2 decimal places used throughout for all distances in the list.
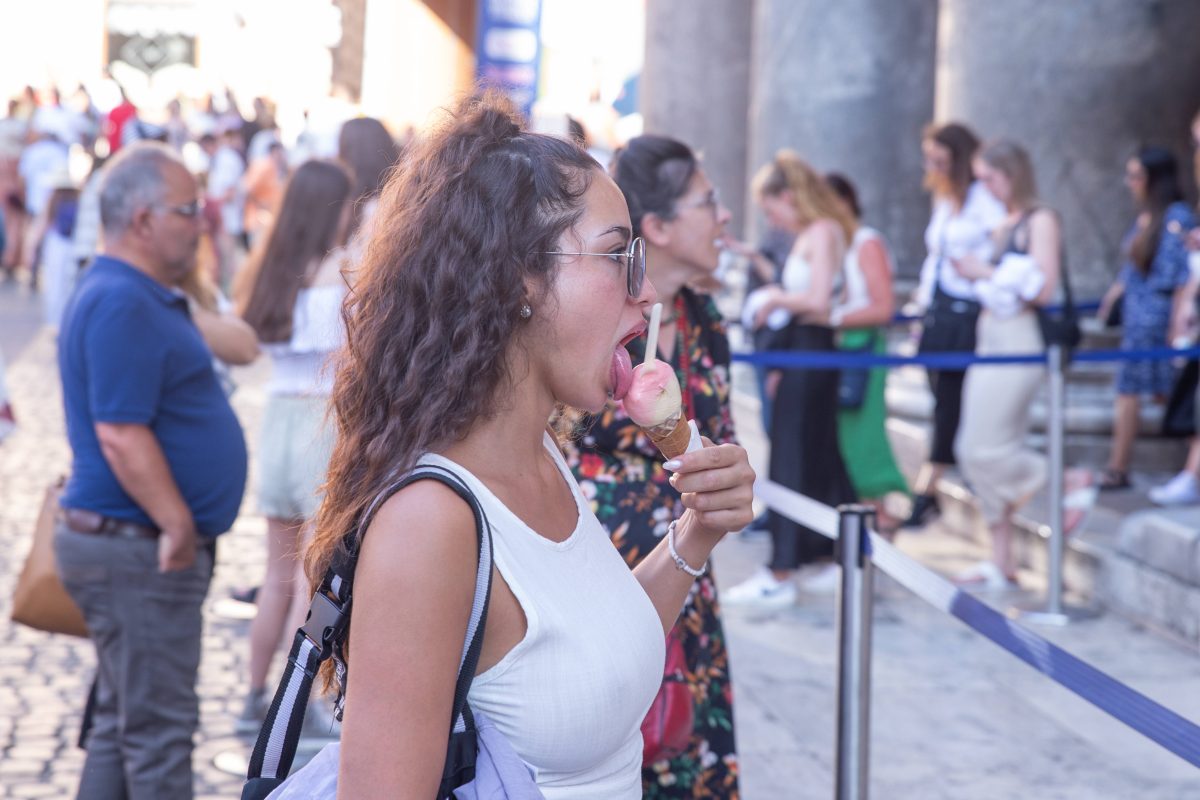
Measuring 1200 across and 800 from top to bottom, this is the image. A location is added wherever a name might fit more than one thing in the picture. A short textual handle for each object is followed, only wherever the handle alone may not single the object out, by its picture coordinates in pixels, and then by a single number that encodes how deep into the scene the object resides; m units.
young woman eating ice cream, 1.72
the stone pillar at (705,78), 15.53
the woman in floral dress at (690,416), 3.20
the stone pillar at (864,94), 10.38
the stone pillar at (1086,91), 8.30
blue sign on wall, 15.28
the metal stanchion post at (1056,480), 6.34
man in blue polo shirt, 3.76
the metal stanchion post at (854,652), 3.62
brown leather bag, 4.04
